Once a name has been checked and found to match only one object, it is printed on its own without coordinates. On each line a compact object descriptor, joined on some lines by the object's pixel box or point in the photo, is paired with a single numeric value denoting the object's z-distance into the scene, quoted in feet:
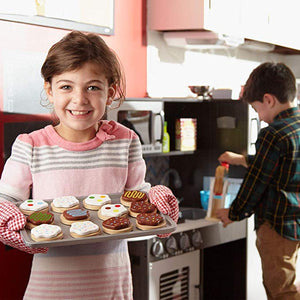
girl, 5.93
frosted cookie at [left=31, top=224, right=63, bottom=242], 5.07
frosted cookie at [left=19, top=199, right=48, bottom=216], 5.70
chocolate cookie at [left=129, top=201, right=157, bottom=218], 5.91
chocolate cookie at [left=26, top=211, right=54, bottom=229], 5.48
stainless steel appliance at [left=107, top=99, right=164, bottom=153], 10.59
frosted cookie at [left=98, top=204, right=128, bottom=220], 5.84
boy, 10.73
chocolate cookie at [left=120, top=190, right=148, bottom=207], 6.06
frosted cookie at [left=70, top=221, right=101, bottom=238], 5.28
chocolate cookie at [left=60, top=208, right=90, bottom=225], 5.70
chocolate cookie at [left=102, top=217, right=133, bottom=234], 5.44
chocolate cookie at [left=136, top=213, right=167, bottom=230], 5.56
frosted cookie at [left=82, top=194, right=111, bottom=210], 6.02
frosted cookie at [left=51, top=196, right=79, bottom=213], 5.87
